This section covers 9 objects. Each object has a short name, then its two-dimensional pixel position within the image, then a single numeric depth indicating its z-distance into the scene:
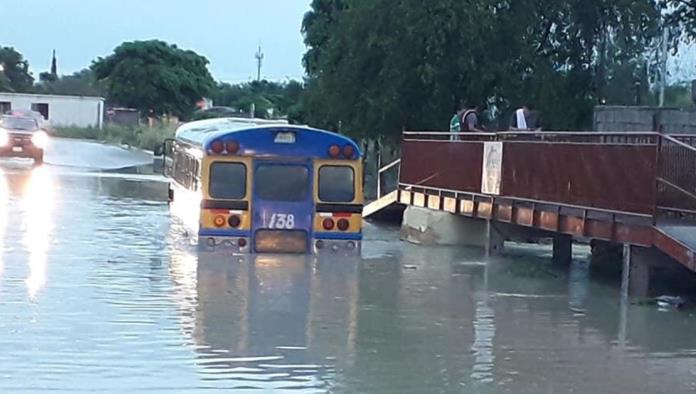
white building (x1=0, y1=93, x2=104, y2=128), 89.44
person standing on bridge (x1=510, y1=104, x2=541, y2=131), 23.83
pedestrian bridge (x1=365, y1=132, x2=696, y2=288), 15.81
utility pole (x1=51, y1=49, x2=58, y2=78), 150.02
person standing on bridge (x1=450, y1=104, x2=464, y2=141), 23.47
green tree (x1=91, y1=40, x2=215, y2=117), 86.31
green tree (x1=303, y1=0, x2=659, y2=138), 30.06
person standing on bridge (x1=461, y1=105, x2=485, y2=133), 24.00
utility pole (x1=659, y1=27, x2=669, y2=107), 29.43
